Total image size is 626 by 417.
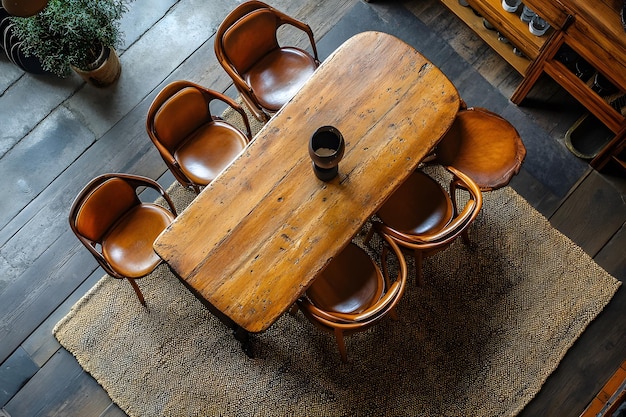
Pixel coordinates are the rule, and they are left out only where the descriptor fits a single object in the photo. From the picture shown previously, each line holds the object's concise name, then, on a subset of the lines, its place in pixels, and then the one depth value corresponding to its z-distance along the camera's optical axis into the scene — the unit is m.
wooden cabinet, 2.84
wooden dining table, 2.54
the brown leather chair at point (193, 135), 2.98
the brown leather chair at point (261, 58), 3.10
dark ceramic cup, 2.44
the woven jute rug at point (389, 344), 3.12
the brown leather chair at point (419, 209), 2.93
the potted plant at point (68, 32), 3.18
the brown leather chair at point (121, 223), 2.88
